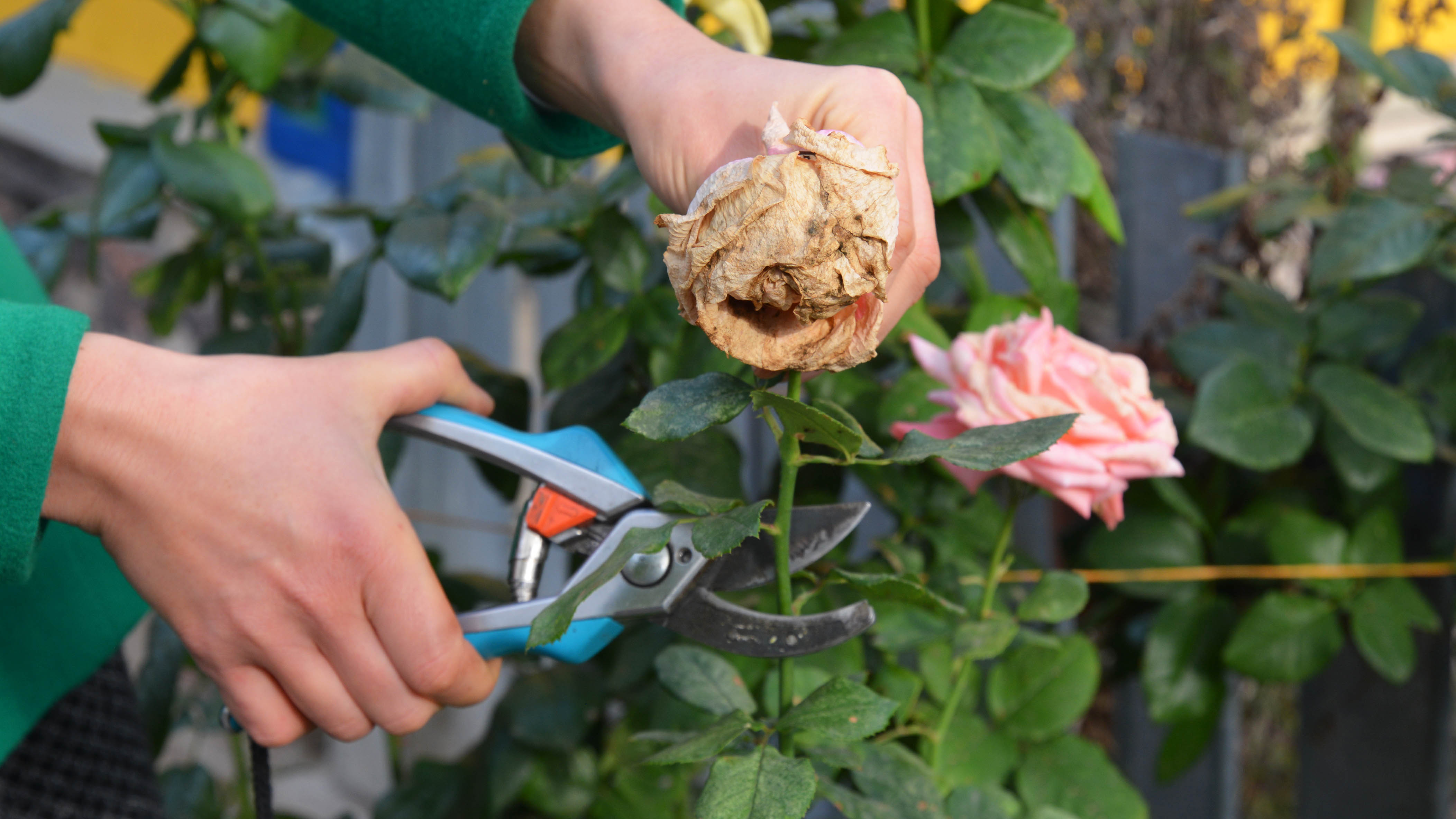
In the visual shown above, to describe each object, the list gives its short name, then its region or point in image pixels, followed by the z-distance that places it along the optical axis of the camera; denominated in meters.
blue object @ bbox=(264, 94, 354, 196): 2.51
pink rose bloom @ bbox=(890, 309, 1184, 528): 0.60
